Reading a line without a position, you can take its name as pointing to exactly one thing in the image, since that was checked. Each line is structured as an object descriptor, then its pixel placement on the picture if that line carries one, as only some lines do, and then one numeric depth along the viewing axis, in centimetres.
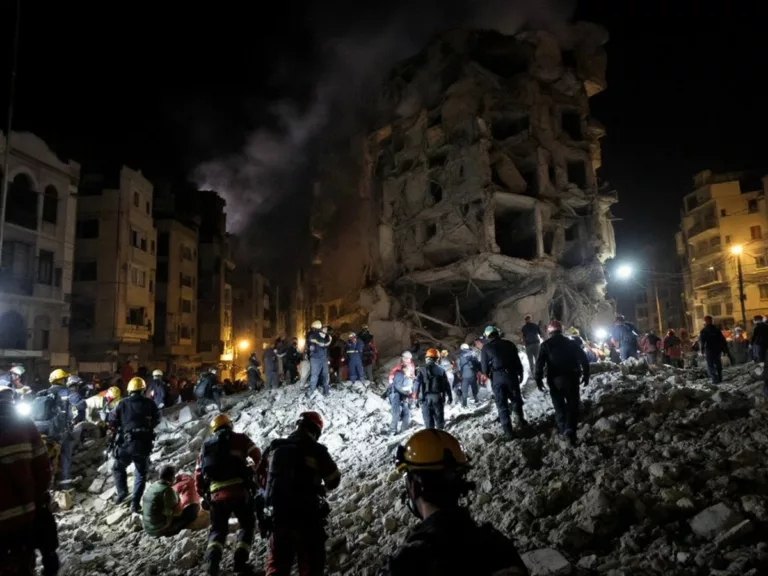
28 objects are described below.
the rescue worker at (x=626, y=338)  1535
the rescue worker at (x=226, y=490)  606
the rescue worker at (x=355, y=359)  1705
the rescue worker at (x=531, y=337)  1476
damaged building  2834
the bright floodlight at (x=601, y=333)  2643
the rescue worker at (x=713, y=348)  1195
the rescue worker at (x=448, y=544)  182
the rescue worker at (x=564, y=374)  785
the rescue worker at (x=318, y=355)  1512
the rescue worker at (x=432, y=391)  1038
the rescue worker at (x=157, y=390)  1752
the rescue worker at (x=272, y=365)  1915
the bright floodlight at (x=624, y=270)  2545
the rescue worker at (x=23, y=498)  382
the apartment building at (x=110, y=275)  3584
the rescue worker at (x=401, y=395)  1207
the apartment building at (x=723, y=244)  4328
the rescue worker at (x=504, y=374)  898
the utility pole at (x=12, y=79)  2066
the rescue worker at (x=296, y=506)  490
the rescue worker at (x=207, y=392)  1616
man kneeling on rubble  801
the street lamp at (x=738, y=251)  2455
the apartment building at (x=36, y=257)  2753
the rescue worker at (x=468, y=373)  1406
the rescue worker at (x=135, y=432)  959
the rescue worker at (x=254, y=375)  2062
